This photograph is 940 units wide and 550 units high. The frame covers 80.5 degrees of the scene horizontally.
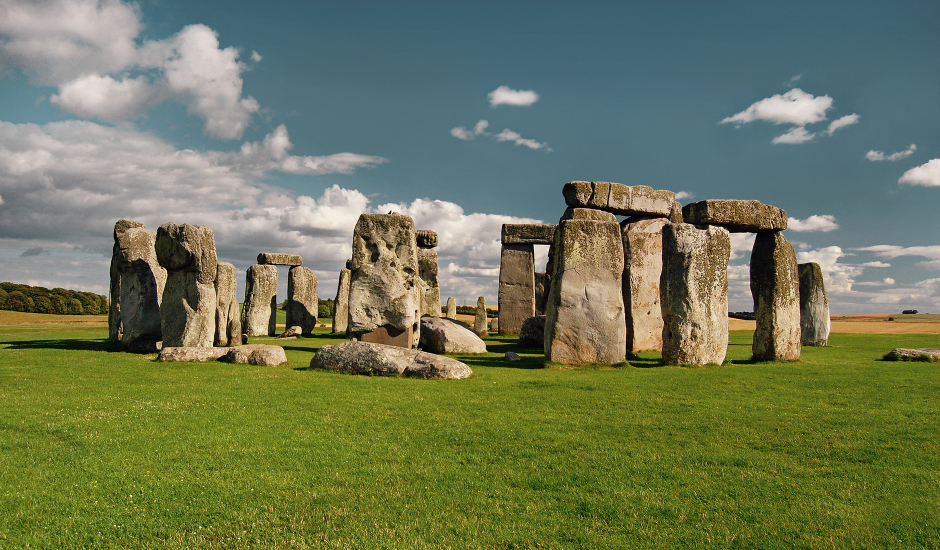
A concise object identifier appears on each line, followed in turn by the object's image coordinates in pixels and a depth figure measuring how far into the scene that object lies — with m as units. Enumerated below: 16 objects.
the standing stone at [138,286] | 14.60
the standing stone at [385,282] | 14.42
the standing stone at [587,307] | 11.57
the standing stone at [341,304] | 24.19
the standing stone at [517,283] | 23.11
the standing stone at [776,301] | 12.81
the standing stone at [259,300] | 22.44
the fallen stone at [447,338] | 14.62
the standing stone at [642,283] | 16.30
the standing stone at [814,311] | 18.28
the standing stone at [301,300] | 23.70
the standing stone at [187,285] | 13.44
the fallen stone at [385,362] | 9.87
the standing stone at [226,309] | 15.14
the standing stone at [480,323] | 22.80
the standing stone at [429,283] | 23.14
